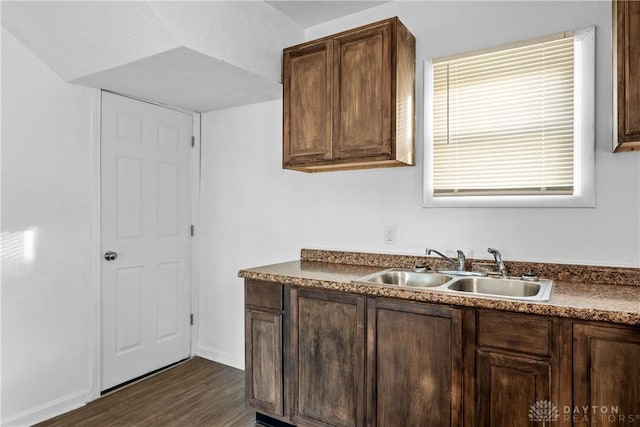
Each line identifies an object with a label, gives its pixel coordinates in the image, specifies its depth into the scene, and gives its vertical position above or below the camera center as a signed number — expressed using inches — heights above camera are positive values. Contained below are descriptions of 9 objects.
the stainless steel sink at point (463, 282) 77.0 -14.7
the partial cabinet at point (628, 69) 66.9 +24.3
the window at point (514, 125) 81.7 +19.4
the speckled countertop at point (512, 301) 58.9 -14.2
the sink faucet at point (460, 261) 89.2 -10.9
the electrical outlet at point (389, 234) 102.0 -5.8
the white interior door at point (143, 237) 113.8 -8.1
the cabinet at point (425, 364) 59.6 -26.9
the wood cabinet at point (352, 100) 89.1 +26.5
